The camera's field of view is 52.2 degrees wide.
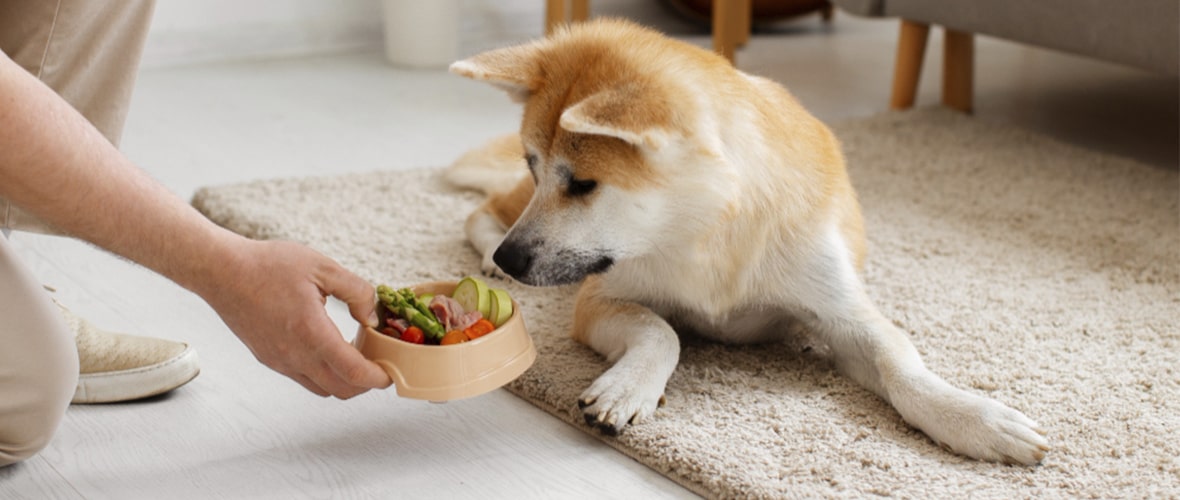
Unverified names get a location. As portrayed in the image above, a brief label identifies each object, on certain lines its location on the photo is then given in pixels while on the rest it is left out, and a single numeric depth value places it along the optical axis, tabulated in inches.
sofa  94.3
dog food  52.5
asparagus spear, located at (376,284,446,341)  52.4
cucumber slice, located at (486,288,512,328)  54.6
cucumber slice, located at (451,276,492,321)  54.9
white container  144.3
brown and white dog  54.1
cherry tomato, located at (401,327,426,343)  52.0
